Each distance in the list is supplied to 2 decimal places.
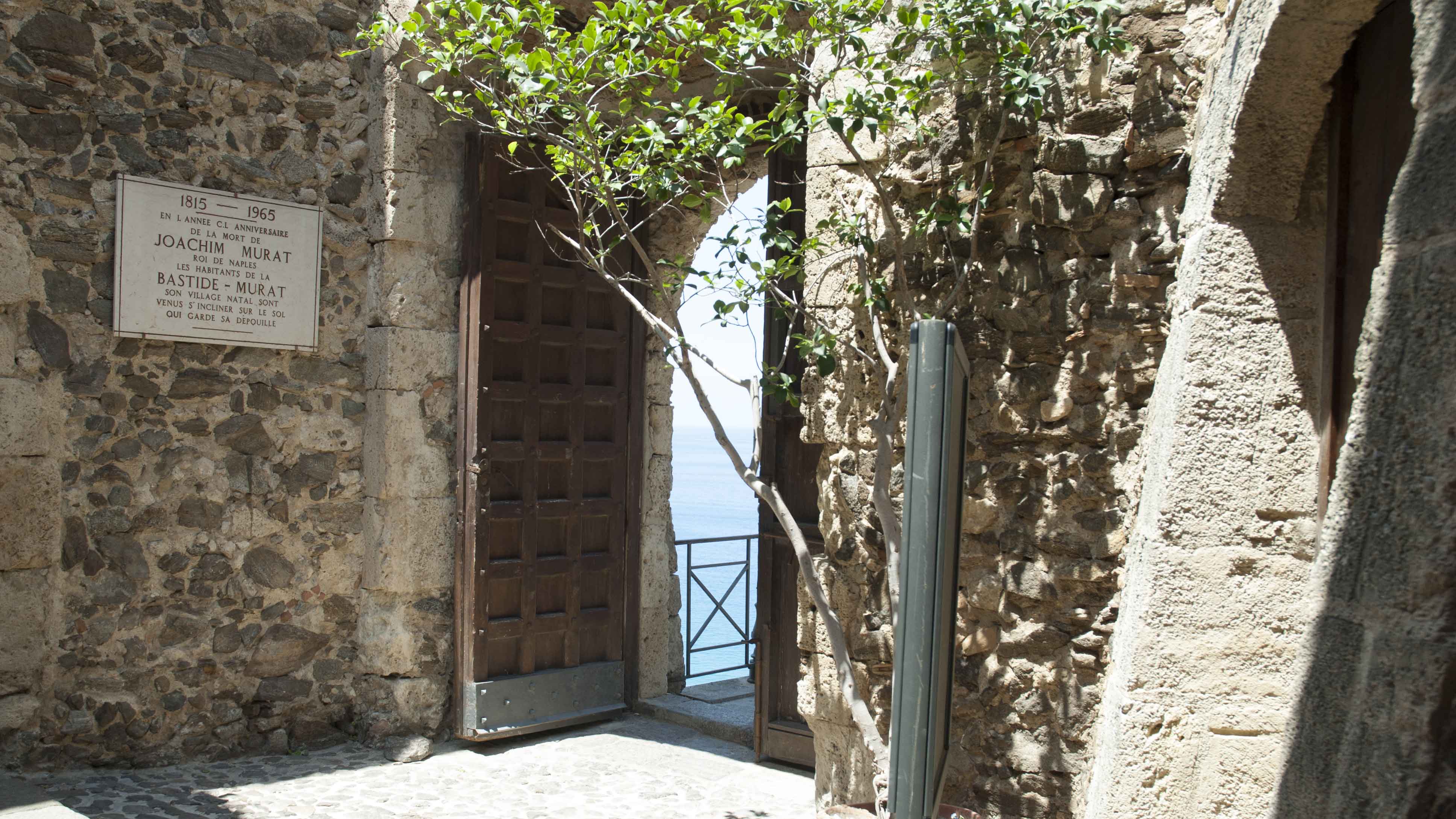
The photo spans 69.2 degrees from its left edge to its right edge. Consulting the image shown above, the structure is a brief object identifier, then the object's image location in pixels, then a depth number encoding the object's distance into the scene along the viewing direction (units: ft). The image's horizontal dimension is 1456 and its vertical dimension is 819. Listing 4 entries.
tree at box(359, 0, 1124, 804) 9.05
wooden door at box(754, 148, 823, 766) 14.42
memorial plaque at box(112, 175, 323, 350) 13.01
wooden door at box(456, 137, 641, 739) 14.96
